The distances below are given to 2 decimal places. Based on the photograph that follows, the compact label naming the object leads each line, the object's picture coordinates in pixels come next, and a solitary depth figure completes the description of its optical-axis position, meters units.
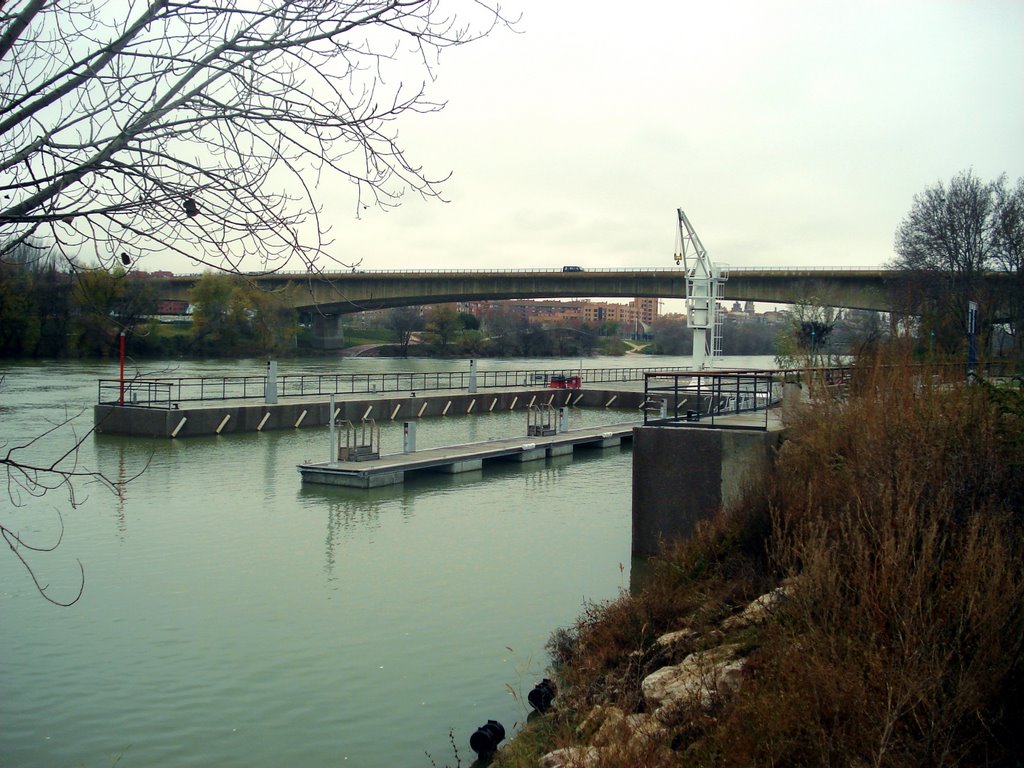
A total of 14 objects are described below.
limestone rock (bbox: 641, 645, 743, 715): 6.92
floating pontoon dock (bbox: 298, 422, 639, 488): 21.36
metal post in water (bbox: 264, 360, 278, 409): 33.75
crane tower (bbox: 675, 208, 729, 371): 43.88
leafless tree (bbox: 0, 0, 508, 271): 4.94
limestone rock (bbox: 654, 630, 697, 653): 8.90
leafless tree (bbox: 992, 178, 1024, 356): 38.91
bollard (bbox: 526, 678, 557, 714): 8.94
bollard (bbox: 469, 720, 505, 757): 8.20
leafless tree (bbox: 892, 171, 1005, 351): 40.92
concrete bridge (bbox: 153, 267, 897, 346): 51.50
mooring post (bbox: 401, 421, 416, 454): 24.64
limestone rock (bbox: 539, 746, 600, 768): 6.00
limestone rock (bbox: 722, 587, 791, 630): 7.64
